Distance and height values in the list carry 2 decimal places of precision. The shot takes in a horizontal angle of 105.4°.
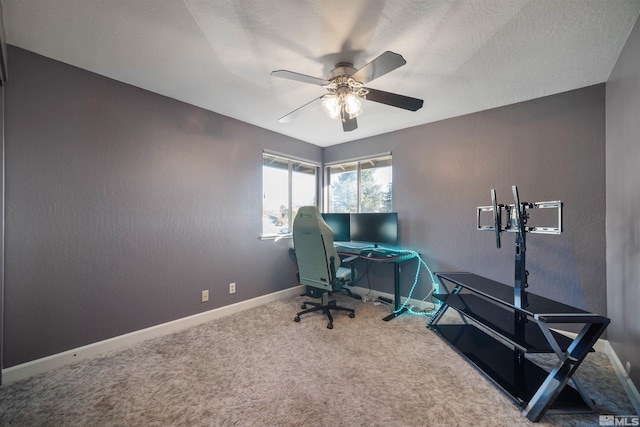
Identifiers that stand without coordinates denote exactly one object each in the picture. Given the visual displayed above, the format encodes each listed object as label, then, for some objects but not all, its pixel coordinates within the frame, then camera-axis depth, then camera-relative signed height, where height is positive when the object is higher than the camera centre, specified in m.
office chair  2.58 -0.50
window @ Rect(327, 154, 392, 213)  3.63 +0.45
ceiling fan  1.61 +0.90
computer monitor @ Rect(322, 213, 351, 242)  3.57 -0.17
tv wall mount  1.63 -0.11
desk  2.80 -0.53
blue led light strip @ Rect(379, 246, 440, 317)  2.93 -0.86
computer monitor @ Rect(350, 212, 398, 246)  3.20 -0.19
